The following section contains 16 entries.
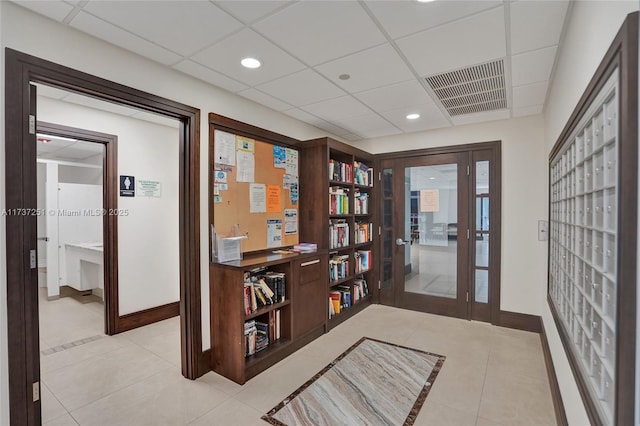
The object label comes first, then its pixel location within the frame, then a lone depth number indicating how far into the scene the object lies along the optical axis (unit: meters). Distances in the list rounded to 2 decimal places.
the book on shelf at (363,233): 4.40
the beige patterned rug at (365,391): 2.13
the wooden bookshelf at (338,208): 3.67
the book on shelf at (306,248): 3.48
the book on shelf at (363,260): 4.41
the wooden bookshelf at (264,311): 2.58
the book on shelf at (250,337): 2.75
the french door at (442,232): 3.95
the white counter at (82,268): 5.07
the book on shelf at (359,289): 4.35
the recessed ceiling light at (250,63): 2.38
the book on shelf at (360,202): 4.34
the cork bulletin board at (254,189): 2.91
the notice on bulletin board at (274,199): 3.44
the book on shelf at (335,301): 3.87
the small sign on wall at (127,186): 3.72
